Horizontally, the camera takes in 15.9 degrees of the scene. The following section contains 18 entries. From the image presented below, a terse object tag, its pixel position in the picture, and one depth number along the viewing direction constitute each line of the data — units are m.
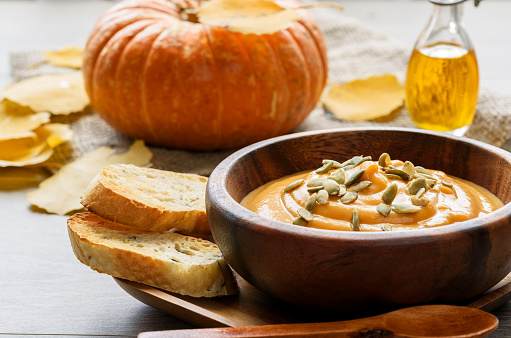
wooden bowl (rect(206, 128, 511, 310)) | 1.20
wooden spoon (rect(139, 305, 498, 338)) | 1.21
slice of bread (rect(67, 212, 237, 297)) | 1.26
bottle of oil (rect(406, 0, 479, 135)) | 1.55
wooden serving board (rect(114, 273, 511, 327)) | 1.24
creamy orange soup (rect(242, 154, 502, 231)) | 1.24
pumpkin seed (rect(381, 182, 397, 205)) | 1.25
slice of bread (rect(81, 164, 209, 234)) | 1.32
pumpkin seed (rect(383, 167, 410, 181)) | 1.27
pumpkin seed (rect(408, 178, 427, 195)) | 1.26
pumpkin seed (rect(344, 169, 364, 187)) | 1.27
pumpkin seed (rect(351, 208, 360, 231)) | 1.23
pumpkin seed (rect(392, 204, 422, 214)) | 1.24
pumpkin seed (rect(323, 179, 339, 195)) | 1.26
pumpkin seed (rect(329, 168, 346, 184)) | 1.27
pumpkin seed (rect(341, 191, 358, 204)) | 1.25
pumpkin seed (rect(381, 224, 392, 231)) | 1.23
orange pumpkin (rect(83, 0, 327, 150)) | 1.54
